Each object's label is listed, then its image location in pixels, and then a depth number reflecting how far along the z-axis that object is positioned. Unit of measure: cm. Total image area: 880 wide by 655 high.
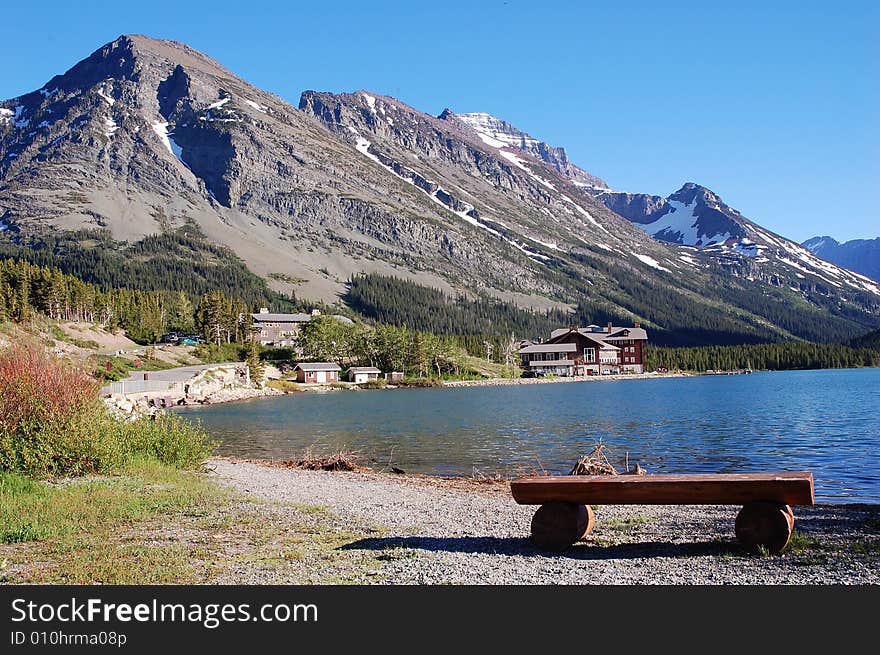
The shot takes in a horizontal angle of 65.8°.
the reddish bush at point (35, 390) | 1588
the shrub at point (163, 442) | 1945
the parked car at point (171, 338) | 11258
